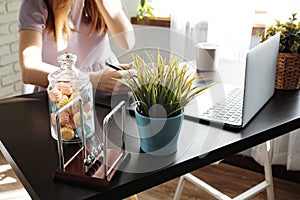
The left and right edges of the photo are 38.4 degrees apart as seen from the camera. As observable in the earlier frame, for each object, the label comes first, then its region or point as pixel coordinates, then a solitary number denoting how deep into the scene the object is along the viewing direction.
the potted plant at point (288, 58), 1.50
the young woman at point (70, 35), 1.62
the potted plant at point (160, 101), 1.07
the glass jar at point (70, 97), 1.17
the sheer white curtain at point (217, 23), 2.40
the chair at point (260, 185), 1.84
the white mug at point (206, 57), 1.65
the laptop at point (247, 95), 1.24
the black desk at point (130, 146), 0.99
